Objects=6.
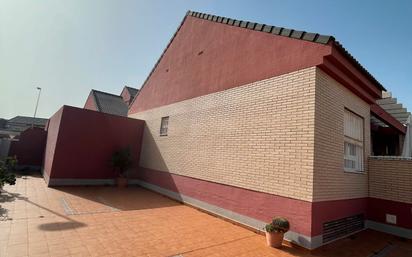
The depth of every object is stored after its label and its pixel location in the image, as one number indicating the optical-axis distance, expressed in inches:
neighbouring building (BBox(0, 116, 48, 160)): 600.4
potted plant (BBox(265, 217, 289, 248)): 228.5
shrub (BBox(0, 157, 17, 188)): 333.7
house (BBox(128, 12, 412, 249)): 247.3
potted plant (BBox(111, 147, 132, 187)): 504.1
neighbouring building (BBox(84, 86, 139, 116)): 871.7
